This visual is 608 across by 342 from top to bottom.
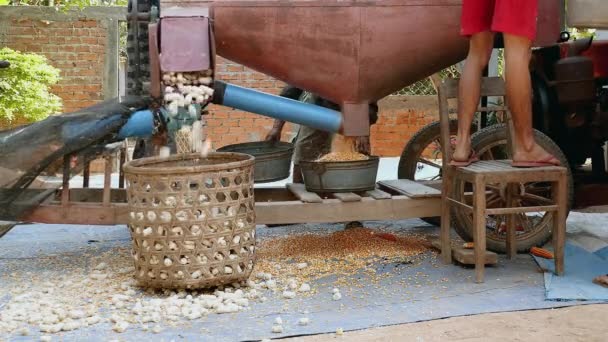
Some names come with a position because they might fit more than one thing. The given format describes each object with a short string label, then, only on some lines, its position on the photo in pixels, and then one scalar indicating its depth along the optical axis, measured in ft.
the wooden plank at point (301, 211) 11.70
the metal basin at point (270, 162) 13.44
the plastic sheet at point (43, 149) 11.53
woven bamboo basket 9.98
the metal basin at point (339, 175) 12.62
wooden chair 10.77
